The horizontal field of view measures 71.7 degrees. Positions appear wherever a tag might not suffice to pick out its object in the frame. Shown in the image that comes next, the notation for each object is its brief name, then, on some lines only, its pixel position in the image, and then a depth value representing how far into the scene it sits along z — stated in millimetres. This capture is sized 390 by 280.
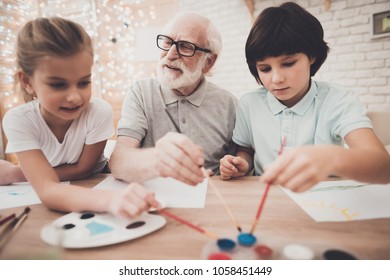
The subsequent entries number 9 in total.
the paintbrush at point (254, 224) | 431
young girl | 533
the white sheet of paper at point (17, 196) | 600
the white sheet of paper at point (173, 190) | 569
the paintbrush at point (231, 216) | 447
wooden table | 395
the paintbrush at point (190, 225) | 430
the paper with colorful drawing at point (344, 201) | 485
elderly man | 1020
